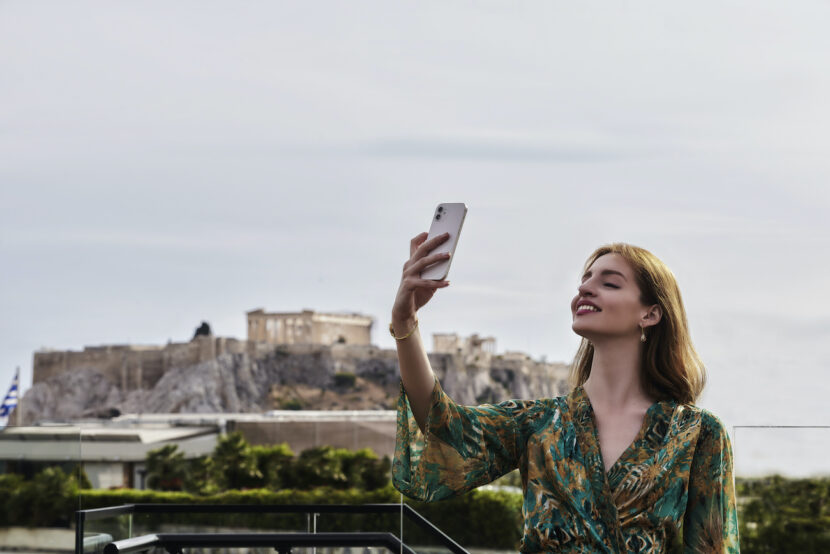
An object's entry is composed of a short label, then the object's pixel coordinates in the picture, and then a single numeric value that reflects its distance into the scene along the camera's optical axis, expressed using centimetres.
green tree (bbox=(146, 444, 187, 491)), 3441
